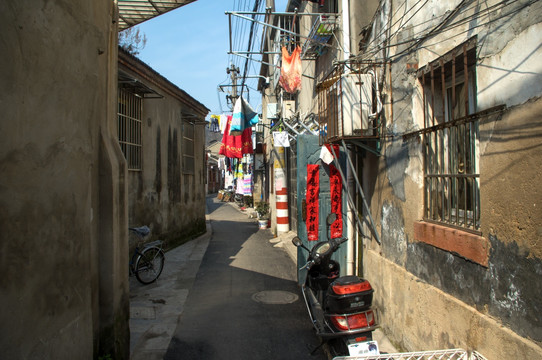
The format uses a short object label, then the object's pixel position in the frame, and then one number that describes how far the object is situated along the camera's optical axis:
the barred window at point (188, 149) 14.08
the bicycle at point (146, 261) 8.10
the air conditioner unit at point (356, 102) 5.76
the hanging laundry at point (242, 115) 14.16
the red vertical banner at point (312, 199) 7.55
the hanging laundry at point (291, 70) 9.84
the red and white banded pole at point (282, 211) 14.39
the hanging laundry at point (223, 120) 18.96
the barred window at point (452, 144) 3.74
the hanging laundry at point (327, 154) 7.17
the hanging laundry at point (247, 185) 26.83
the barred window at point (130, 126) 9.38
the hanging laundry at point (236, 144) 15.96
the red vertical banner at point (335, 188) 7.61
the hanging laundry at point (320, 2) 8.57
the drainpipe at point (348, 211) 7.11
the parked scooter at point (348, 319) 4.02
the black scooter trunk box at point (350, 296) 4.16
